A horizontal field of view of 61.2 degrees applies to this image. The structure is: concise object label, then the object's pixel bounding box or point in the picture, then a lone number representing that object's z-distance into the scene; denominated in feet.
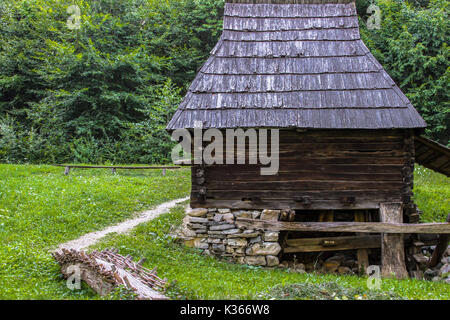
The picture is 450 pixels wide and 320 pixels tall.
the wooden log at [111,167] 49.97
